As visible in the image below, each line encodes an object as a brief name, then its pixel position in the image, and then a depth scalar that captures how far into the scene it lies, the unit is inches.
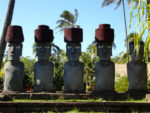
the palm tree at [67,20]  676.6
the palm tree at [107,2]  576.0
